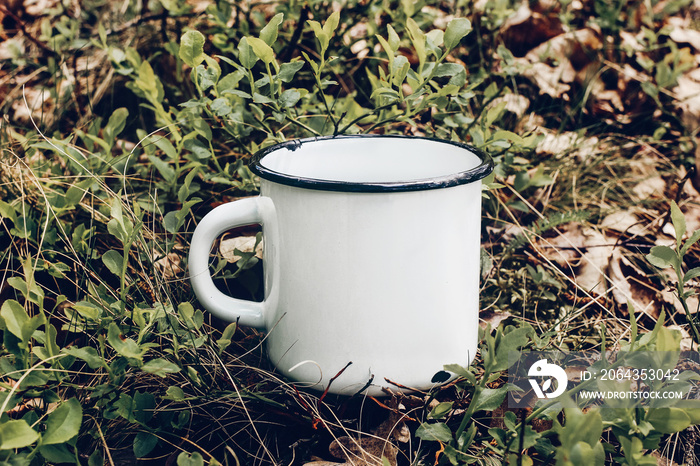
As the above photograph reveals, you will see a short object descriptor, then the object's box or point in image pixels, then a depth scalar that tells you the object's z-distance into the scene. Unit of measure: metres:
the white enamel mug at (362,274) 0.38
